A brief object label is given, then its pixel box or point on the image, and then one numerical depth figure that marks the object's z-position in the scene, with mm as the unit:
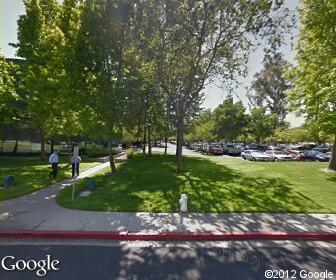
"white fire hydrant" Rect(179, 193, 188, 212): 8789
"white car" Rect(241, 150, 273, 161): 30938
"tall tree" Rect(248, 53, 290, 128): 59725
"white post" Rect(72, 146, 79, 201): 10453
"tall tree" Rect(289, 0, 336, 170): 15703
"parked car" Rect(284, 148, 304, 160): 34622
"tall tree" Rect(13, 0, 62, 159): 18969
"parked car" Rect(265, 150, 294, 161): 32469
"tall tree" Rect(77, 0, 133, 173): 14477
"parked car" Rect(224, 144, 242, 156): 43219
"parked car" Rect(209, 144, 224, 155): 42312
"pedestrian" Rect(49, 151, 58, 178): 14922
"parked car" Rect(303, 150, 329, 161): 35419
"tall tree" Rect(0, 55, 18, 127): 18859
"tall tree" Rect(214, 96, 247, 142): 59031
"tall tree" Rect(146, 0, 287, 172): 14766
